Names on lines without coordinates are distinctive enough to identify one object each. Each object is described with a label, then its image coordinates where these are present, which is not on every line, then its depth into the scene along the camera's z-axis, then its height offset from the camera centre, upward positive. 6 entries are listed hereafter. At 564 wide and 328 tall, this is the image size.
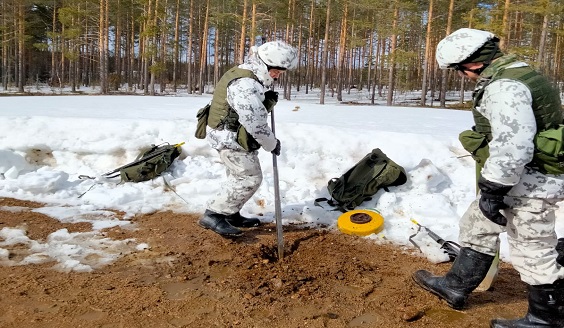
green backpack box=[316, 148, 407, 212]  4.91 -0.83
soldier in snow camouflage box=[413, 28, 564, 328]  2.26 -0.31
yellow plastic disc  4.24 -1.18
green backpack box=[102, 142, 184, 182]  5.57 -0.90
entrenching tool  3.67 -1.20
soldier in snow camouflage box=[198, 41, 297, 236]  3.64 -0.17
